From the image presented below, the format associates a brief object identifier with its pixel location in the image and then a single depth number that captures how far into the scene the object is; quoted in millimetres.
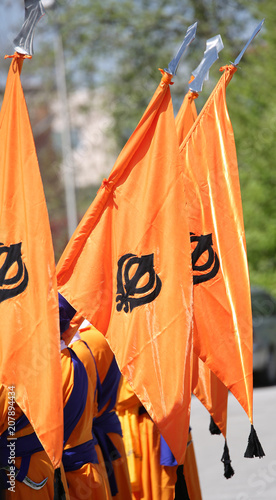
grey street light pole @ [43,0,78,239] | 43344
